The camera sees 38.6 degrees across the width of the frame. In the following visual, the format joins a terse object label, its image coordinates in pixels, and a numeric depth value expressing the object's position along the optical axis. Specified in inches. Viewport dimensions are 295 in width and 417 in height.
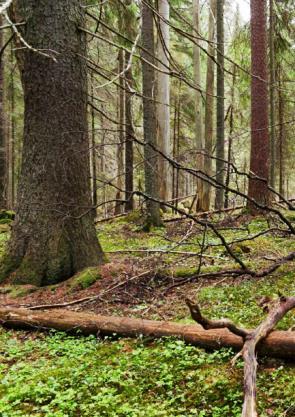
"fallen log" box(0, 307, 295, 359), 120.3
